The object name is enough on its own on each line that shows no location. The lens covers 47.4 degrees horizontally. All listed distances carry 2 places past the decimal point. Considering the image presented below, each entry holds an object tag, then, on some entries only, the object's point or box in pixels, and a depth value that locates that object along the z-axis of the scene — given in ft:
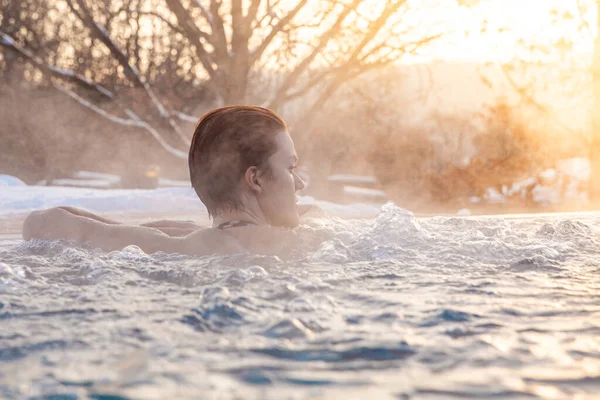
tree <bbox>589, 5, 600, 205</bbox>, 36.55
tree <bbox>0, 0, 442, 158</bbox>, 30.42
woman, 9.59
